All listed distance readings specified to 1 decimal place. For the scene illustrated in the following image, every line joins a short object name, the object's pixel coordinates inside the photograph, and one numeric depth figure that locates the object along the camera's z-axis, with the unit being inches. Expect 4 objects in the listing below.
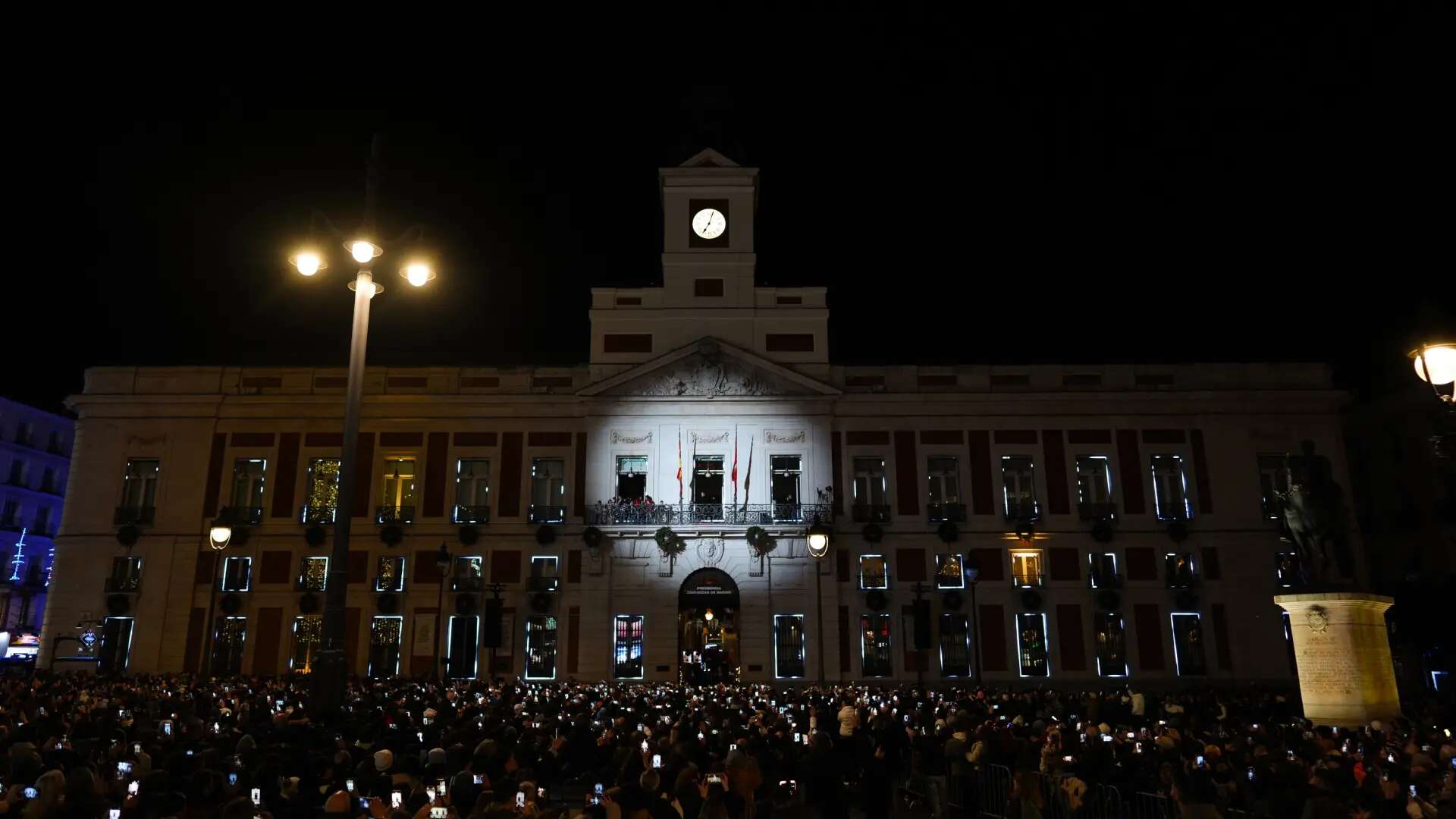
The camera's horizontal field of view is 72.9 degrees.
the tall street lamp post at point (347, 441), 543.2
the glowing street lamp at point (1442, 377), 378.3
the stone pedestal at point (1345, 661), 653.3
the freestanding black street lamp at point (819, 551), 1004.6
